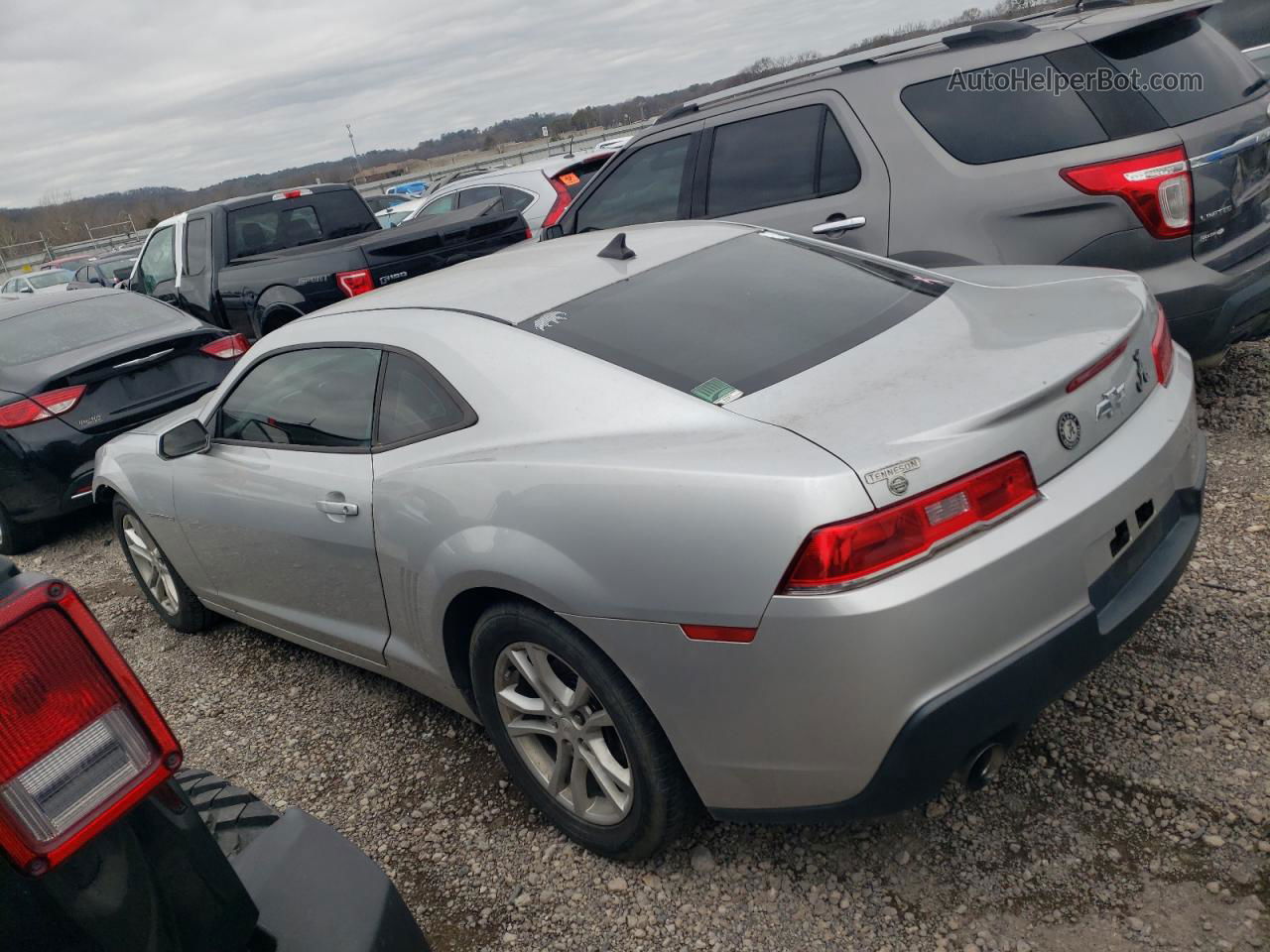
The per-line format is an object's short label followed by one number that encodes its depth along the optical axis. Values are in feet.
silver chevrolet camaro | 6.34
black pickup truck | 23.94
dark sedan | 18.86
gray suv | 12.98
